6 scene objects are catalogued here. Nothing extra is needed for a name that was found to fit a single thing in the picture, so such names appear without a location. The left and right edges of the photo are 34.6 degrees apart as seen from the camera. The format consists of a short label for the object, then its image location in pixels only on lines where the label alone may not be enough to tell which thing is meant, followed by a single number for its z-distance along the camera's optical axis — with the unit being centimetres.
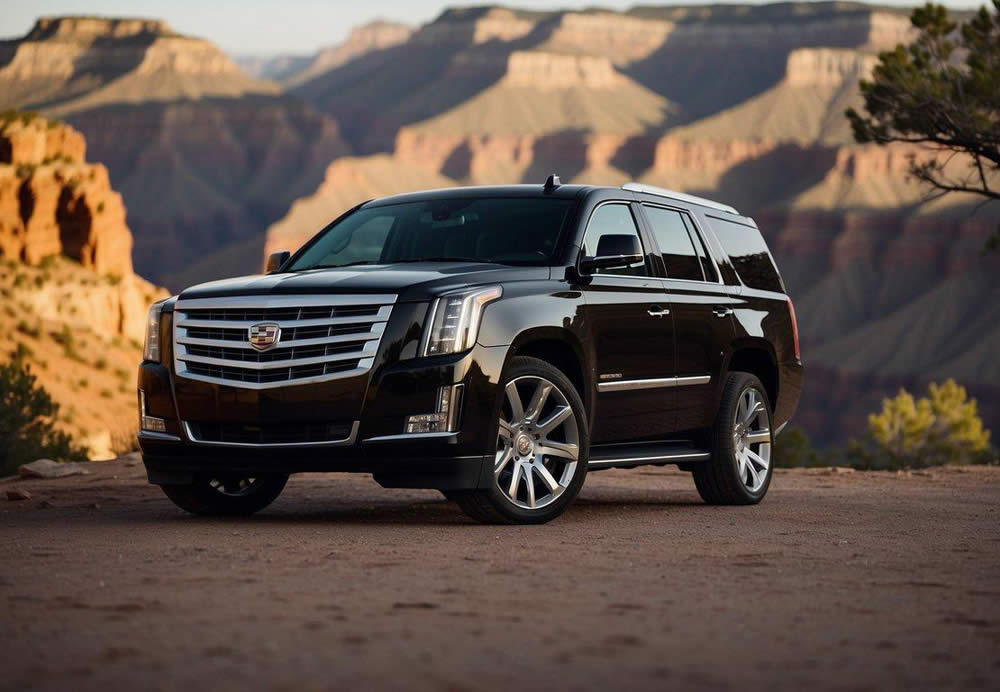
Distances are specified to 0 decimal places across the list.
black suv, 859
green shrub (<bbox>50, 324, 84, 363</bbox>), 4766
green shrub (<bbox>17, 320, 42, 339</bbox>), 4653
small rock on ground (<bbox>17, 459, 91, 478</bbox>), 1395
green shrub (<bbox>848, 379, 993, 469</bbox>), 7006
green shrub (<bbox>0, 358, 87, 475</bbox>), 2188
